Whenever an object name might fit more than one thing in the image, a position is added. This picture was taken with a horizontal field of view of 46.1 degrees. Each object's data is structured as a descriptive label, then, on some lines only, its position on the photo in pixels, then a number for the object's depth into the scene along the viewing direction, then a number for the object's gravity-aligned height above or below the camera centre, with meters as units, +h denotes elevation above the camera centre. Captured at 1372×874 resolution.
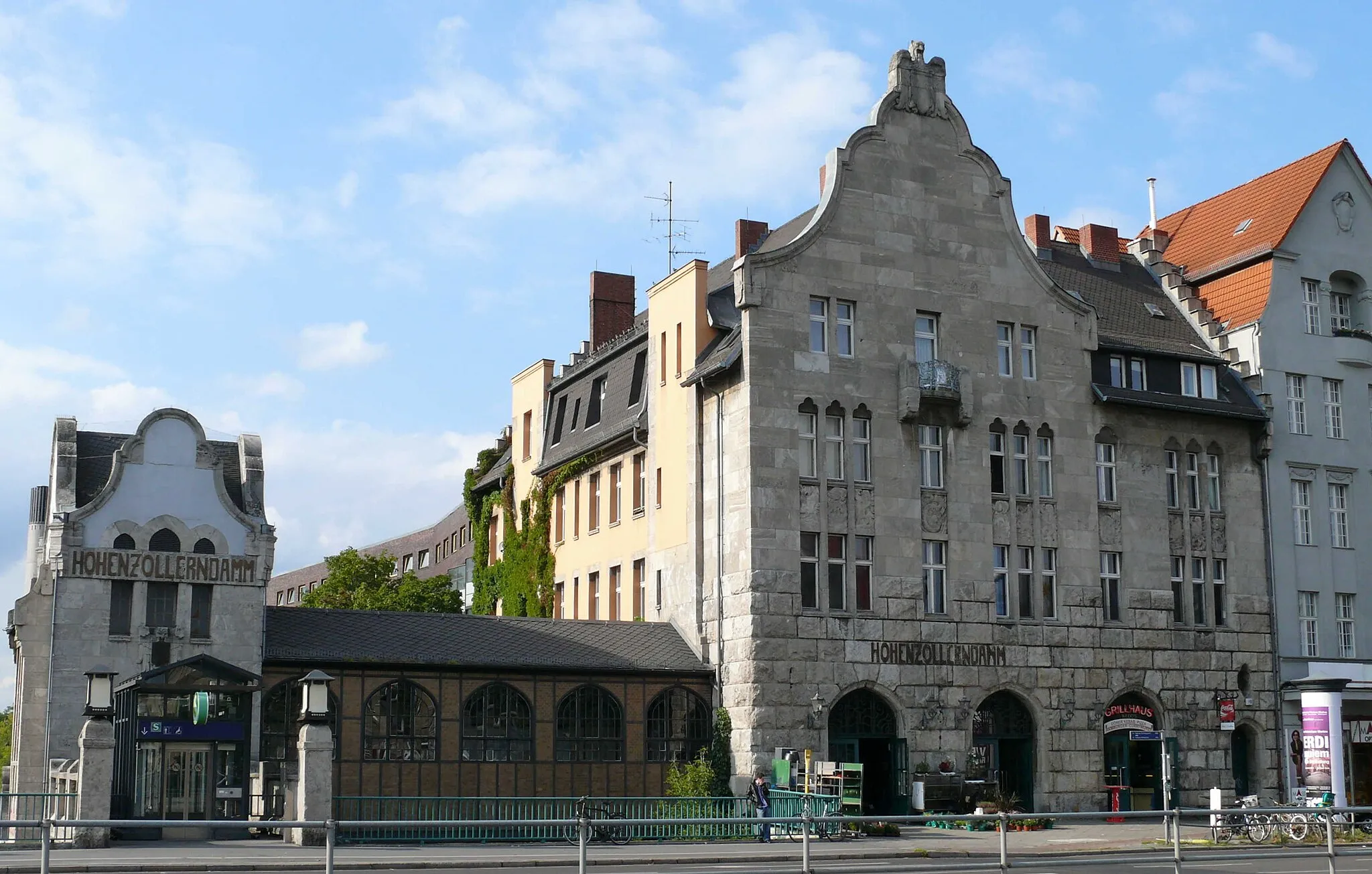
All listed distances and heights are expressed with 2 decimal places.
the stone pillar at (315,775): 33.00 -1.46
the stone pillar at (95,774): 31.30 -1.38
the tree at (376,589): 68.69 +5.01
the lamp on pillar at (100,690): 32.00 +0.24
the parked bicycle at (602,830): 33.07 -2.61
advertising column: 38.53 -0.92
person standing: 38.16 -2.26
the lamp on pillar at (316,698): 33.78 +0.10
